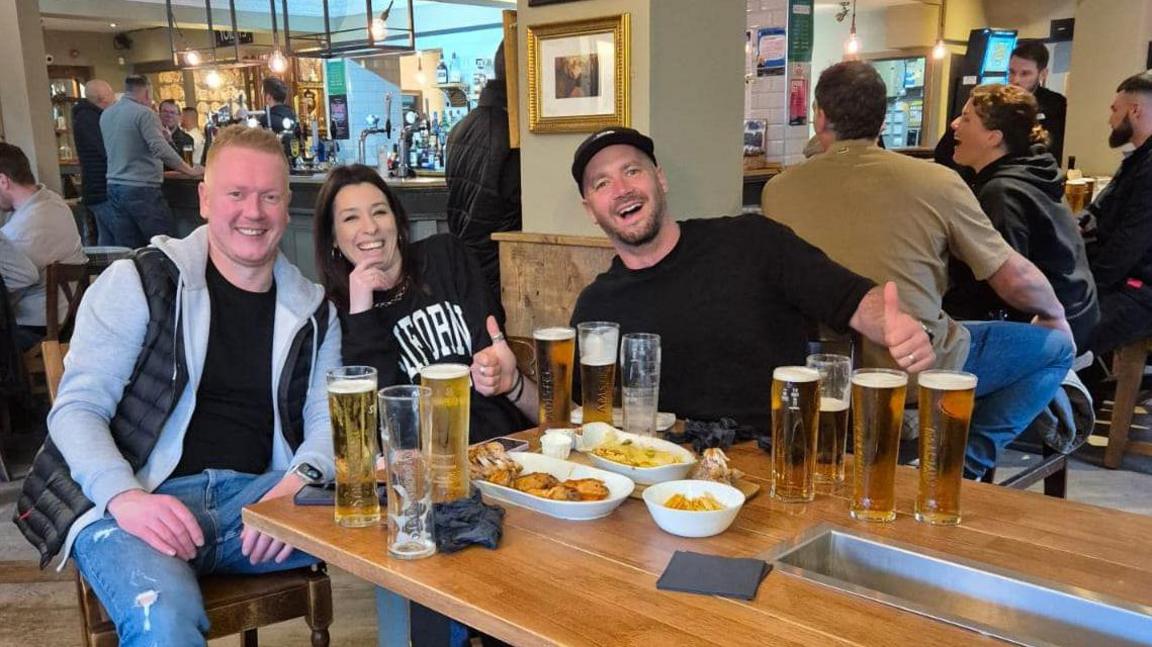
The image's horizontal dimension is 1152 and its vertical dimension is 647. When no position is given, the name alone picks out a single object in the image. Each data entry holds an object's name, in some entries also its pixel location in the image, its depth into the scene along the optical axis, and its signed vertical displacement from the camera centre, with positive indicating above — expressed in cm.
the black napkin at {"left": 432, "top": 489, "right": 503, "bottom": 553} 131 -55
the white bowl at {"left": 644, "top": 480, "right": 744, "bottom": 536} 130 -54
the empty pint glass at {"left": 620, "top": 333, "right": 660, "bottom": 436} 178 -47
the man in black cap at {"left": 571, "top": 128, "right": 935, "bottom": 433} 221 -38
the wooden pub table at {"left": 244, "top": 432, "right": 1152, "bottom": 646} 106 -57
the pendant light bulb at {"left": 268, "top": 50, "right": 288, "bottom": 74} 811 +61
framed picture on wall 310 +18
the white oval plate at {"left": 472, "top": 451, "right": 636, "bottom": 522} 140 -56
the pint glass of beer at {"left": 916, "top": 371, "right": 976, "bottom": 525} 134 -45
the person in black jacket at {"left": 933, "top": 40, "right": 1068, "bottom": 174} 490 +22
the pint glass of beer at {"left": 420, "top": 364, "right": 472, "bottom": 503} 145 -46
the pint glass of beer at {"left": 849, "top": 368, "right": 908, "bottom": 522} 135 -46
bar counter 516 -47
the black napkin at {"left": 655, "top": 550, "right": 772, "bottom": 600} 115 -56
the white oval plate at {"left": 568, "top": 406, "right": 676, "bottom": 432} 185 -58
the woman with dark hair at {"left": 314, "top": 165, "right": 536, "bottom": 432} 217 -38
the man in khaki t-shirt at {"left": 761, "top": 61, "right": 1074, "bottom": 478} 271 -39
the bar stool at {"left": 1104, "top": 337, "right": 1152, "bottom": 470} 397 -117
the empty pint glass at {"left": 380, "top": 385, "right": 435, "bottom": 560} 131 -48
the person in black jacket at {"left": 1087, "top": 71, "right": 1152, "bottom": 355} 384 -54
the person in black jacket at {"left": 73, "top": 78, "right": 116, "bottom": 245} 711 -17
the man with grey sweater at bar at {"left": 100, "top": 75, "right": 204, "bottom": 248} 684 -21
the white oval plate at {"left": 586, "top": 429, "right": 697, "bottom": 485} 152 -55
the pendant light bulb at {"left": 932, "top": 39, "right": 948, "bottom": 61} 1076 +79
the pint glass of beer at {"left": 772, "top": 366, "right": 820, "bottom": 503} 143 -46
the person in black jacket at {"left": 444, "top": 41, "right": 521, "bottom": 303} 380 -19
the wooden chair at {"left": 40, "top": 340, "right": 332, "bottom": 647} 180 -91
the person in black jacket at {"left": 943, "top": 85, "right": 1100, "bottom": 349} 323 -27
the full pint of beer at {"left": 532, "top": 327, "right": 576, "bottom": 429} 181 -48
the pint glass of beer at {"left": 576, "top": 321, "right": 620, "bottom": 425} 179 -46
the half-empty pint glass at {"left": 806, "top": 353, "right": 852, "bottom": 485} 150 -46
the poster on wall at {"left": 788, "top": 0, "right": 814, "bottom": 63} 569 +55
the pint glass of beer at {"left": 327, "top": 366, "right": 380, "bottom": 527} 142 -47
